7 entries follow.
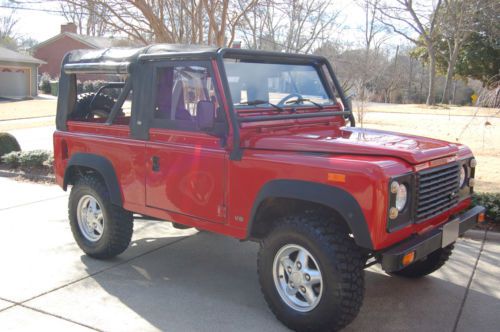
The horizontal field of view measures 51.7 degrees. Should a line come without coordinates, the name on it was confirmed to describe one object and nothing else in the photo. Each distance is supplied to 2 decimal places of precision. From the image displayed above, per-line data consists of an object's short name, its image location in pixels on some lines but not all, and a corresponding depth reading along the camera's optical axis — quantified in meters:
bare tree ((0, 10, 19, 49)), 61.78
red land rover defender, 3.35
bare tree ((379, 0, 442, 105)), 33.69
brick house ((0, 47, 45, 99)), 39.31
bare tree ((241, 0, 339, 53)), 12.67
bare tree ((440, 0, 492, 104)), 29.98
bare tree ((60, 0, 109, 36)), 9.88
